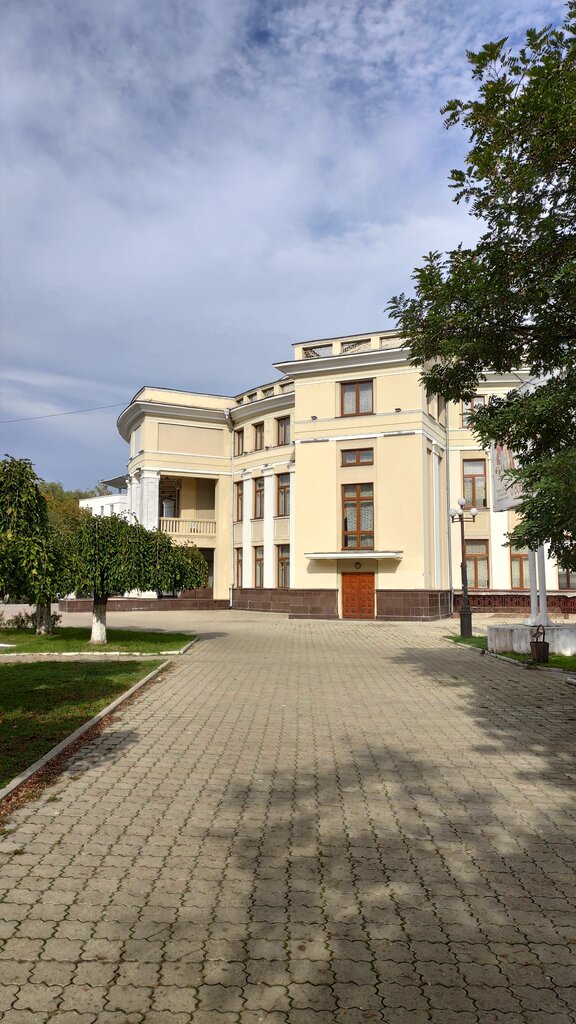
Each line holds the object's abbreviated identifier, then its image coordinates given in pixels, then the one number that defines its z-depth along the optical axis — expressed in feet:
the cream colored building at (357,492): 98.02
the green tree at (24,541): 22.72
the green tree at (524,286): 24.94
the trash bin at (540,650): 47.52
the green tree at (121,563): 54.90
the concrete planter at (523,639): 53.52
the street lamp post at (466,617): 67.97
